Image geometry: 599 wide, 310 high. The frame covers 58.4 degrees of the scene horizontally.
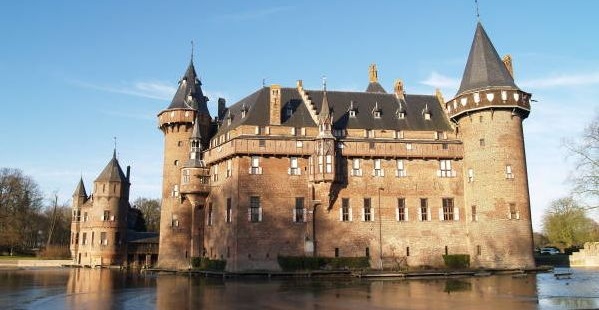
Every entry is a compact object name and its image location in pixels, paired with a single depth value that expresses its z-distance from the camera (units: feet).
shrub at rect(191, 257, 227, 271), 143.23
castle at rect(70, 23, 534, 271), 139.44
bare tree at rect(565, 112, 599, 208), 98.97
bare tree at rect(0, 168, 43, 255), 234.79
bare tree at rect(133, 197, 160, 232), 355.36
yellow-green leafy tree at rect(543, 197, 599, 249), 223.71
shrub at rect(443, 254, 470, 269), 144.46
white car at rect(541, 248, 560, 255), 223.12
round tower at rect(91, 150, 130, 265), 225.15
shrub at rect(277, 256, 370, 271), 136.56
